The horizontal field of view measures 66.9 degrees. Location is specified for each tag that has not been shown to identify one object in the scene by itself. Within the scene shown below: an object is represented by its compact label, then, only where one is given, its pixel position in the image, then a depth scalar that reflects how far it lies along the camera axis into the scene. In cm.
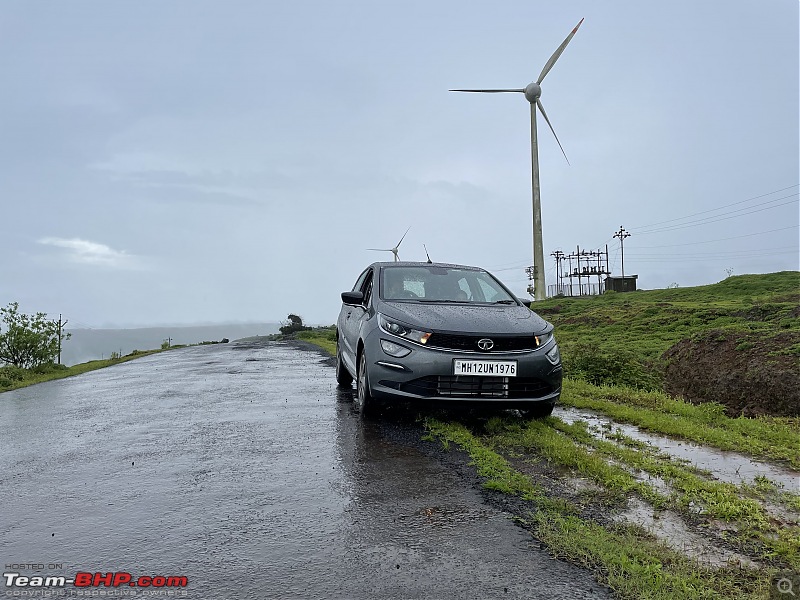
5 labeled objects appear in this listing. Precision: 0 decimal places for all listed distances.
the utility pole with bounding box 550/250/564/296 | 7838
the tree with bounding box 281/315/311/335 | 5318
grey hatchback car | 582
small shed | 5071
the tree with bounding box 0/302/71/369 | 3031
